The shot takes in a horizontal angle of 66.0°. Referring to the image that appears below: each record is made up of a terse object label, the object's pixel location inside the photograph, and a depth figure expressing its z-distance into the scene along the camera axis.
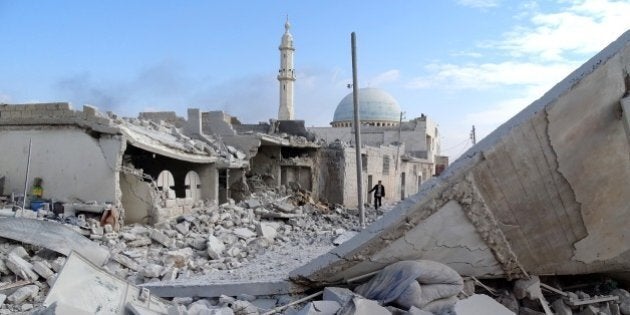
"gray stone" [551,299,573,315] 3.96
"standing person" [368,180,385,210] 15.66
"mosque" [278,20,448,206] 19.45
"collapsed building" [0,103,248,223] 9.16
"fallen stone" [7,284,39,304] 5.27
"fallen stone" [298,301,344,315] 3.32
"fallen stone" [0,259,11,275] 5.94
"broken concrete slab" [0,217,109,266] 6.63
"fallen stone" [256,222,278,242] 9.51
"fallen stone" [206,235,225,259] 7.66
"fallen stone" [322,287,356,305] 3.54
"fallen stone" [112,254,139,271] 6.93
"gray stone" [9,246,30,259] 6.39
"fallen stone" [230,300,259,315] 3.76
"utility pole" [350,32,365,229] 10.37
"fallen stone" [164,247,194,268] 7.07
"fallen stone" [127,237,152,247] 8.12
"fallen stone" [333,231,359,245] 8.51
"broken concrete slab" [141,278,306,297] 4.14
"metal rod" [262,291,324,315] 3.68
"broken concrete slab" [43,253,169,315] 3.03
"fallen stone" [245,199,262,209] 12.81
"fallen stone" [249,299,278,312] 3.97
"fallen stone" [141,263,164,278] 6.11
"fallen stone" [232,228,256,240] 9.27
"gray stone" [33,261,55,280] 5.99
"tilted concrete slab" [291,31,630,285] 3.64
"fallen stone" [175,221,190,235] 9.43
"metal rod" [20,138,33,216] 8.10
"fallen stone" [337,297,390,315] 3.16
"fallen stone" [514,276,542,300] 4.03
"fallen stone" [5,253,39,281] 5.89
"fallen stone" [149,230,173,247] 8.49
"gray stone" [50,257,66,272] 6.21
